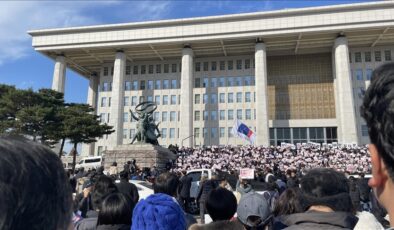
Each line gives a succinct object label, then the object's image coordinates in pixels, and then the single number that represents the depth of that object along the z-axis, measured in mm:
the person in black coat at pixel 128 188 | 6541
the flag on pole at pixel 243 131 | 37031
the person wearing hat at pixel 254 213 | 3564
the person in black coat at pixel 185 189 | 11534
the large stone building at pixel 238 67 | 55750
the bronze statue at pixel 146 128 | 29256
